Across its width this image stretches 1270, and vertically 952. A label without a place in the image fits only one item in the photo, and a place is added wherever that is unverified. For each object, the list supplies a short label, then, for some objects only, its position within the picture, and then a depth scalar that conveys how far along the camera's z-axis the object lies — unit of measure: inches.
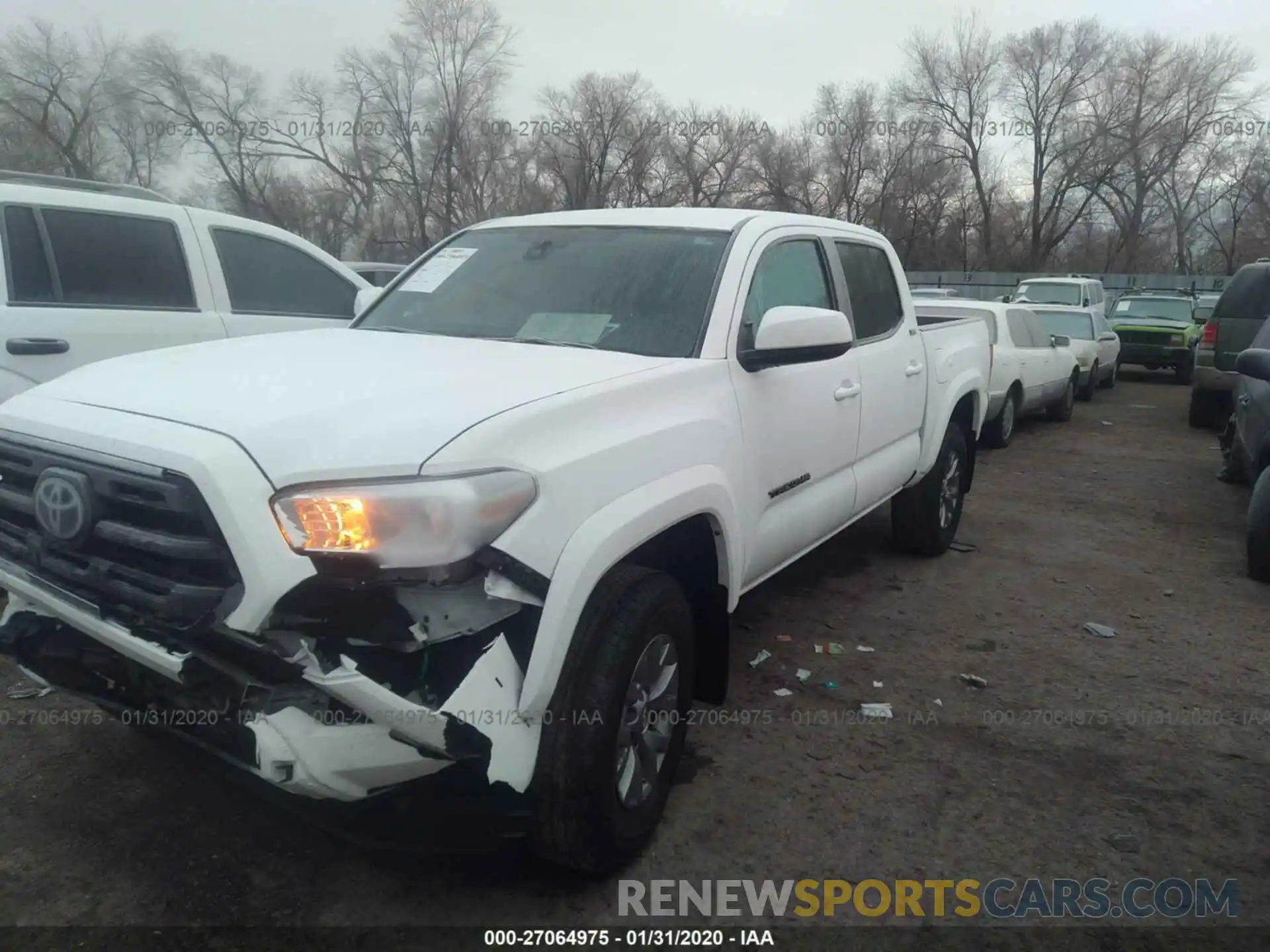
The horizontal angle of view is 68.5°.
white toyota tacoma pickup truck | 80.6
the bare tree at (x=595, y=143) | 1341.0
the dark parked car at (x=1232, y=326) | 376.2
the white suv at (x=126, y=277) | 178.2
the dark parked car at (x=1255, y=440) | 211.6
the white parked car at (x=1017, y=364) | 400.5
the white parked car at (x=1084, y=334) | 547.8
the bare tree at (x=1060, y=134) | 1601.9
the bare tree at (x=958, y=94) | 1595.7
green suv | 687.1
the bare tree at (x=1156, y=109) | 1515.7
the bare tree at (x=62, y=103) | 1200.2
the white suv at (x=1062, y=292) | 702.5
